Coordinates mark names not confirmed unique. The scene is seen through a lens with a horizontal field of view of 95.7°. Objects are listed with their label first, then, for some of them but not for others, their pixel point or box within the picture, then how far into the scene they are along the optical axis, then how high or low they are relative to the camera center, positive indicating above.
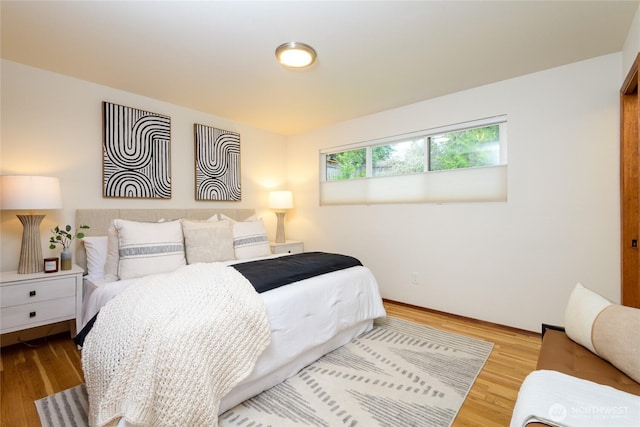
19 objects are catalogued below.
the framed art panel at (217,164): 3.54 +0.63
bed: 1.81 -0.69
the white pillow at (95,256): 2.52 -0.37
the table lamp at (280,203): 4.11 +0.13
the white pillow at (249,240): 3.00 -0.30
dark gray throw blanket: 1.97 -0.44
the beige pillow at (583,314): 1.37 -0.52
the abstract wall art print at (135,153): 2.86 +0.63
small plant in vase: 2.41 -0.22
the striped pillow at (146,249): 2.27 -0.29
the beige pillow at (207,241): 2.62 -0.27
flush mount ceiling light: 2.14 +1.21
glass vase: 2.40 -0.38
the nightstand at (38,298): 2.04 -0.63
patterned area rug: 1.58 -1.12
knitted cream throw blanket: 1.26 -0.66
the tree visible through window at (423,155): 2.92 +0.66
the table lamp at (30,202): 2.14 +0.09
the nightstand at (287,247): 3.86 -0.49
